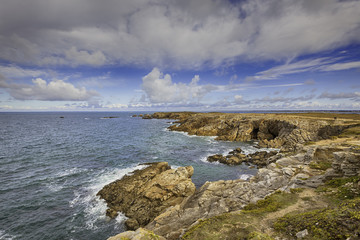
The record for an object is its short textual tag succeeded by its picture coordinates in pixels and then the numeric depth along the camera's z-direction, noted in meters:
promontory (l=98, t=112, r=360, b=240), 8.96
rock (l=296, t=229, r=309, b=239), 8.17
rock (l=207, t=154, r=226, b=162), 39.58
